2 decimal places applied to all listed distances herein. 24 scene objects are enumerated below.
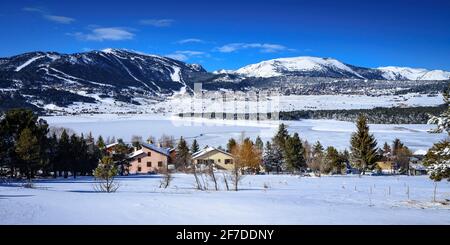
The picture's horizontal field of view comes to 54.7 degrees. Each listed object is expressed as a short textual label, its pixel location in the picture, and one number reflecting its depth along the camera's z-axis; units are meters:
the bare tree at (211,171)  34.06
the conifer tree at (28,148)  42.47
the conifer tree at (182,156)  80.81
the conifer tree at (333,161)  64.50
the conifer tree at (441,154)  22.81
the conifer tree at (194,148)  91.66
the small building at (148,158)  84.50
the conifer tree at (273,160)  75.69
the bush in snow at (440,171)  22.75
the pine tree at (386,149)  103.80
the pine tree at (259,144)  88.79
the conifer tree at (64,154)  54.44
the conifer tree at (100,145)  75.69
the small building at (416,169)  82.55
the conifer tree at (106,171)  29.64
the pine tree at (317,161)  69.15
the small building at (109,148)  87.25
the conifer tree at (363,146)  55.41
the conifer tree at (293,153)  67.62
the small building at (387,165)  96.50
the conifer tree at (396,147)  98.25
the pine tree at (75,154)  55.78
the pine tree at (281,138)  75.94
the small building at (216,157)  83.81
